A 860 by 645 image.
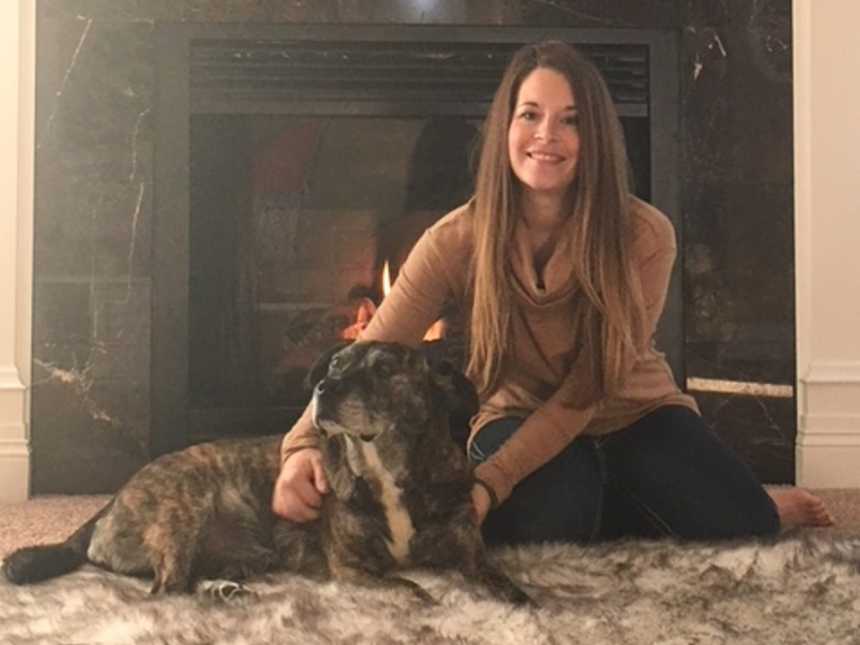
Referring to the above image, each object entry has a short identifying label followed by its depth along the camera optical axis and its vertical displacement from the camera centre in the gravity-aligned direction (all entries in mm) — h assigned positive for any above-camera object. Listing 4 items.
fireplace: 2451 +366
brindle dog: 1509 -260
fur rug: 1357 -373
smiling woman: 1627 -1
